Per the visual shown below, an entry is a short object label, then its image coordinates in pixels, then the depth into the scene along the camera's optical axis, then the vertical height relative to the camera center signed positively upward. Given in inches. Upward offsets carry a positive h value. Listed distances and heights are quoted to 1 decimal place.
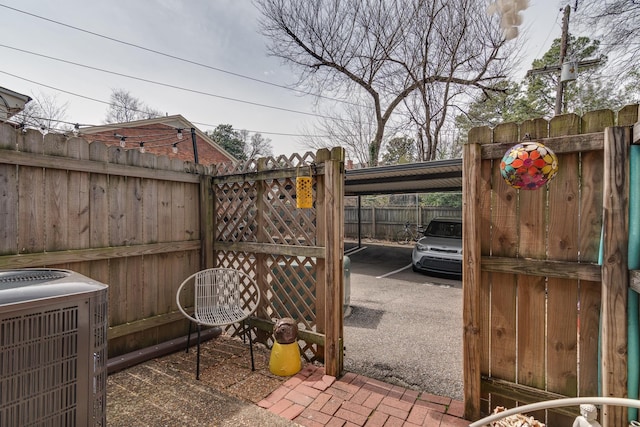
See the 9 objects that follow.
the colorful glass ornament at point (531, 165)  62.0 +10.2
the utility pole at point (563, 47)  293.5 +175.7
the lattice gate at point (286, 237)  102.7 -9.9
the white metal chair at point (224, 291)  119.4 -34.0
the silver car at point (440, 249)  244.4 -32.5
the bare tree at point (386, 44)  358.9 +227.4
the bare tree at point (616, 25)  242.4 +164.2
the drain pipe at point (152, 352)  105.1 -55.5
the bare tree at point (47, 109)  492.1 +194.2
